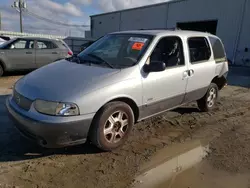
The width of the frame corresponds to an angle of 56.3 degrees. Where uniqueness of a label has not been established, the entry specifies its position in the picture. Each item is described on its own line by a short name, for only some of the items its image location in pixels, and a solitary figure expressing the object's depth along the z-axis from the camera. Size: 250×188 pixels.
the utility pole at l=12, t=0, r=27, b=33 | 33.10
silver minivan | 2.85
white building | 17.95
